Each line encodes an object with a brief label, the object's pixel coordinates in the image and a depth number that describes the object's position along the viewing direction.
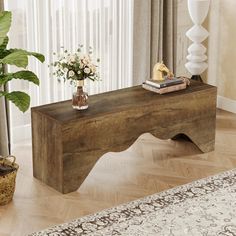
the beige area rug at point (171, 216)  4.69
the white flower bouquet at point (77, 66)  5.28
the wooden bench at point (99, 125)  5.21
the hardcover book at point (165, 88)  5.89
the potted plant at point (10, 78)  4.80
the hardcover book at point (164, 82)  5.89
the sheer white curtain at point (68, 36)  6.35
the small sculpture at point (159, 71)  6.01
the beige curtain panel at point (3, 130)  5.88
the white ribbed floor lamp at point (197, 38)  7.05
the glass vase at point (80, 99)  5.37
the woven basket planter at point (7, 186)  5.04
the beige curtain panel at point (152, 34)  6.88
